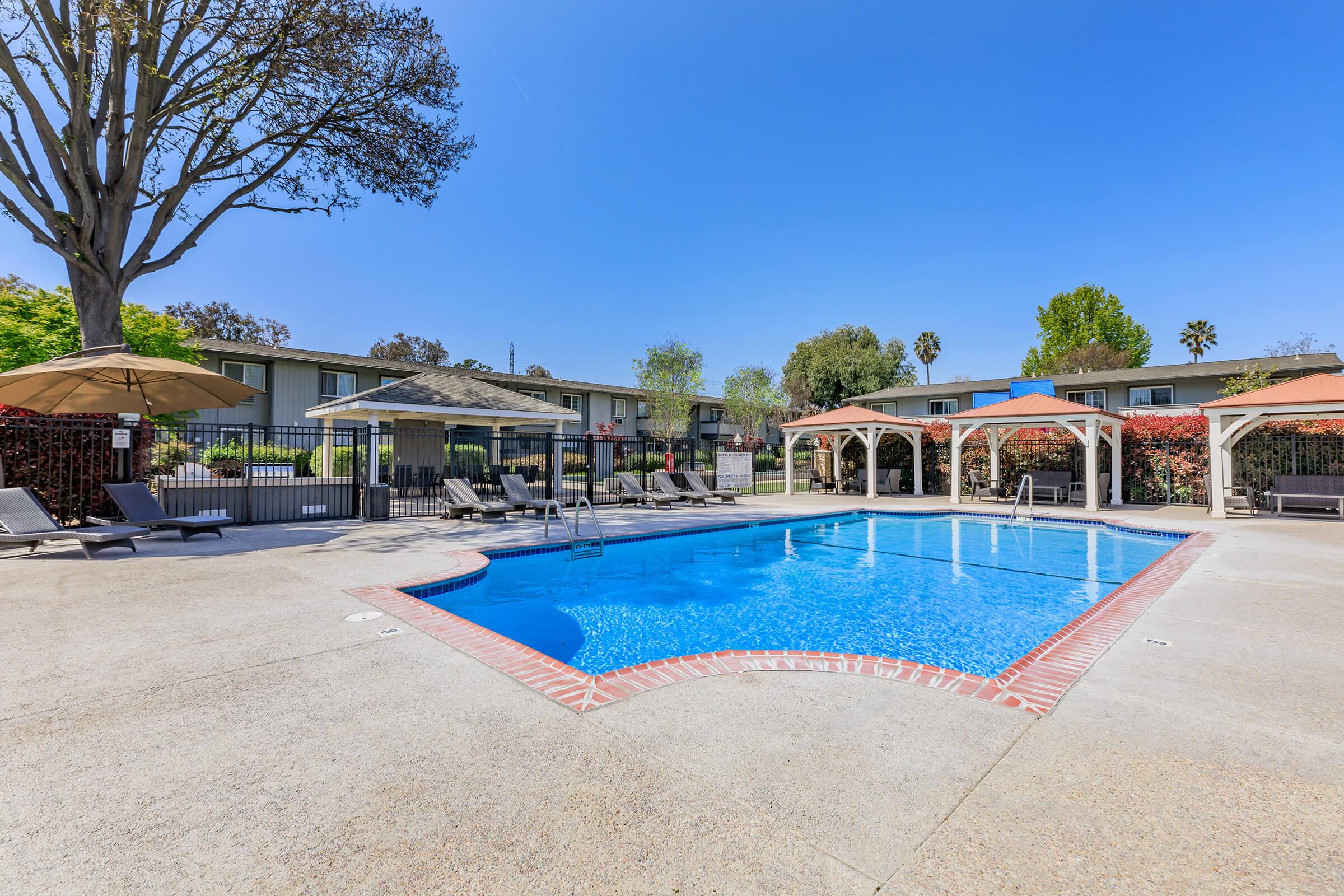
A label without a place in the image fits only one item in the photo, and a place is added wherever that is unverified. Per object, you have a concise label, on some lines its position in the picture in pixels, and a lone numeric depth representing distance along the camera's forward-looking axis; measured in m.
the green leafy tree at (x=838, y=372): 43.62
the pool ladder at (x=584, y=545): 10.14
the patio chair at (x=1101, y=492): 17.86
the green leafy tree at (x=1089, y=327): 49.59
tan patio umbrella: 8.38
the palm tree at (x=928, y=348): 54.31
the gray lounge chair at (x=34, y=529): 7.54
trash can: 12.79
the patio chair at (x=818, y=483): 22.67
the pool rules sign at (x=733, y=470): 20.94
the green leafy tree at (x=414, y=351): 47.28
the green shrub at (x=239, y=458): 17.42
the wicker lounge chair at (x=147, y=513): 9.20
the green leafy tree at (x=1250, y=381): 24.31
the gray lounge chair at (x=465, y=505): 13.05
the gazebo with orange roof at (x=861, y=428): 19.80
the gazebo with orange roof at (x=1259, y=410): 12.82
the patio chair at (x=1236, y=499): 14.41
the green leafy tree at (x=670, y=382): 34.84
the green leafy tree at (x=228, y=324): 38.66
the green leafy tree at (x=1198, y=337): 46.41
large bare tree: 10.95
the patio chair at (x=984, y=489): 18.94
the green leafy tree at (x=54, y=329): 17.64
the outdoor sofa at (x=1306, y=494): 14.09
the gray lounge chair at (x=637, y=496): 16.80
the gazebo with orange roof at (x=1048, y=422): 16.16
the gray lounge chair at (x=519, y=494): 13.88
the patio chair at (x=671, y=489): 17.30
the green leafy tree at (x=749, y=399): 38.84
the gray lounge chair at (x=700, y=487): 18.06
